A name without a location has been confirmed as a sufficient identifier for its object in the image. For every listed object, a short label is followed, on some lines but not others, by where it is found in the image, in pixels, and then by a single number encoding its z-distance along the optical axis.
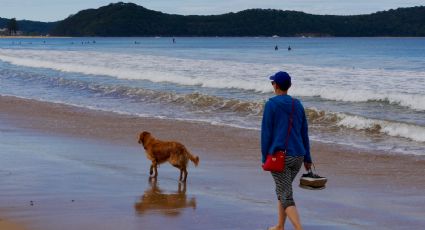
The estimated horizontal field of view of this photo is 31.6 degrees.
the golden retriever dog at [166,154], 9.41
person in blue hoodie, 6.03
